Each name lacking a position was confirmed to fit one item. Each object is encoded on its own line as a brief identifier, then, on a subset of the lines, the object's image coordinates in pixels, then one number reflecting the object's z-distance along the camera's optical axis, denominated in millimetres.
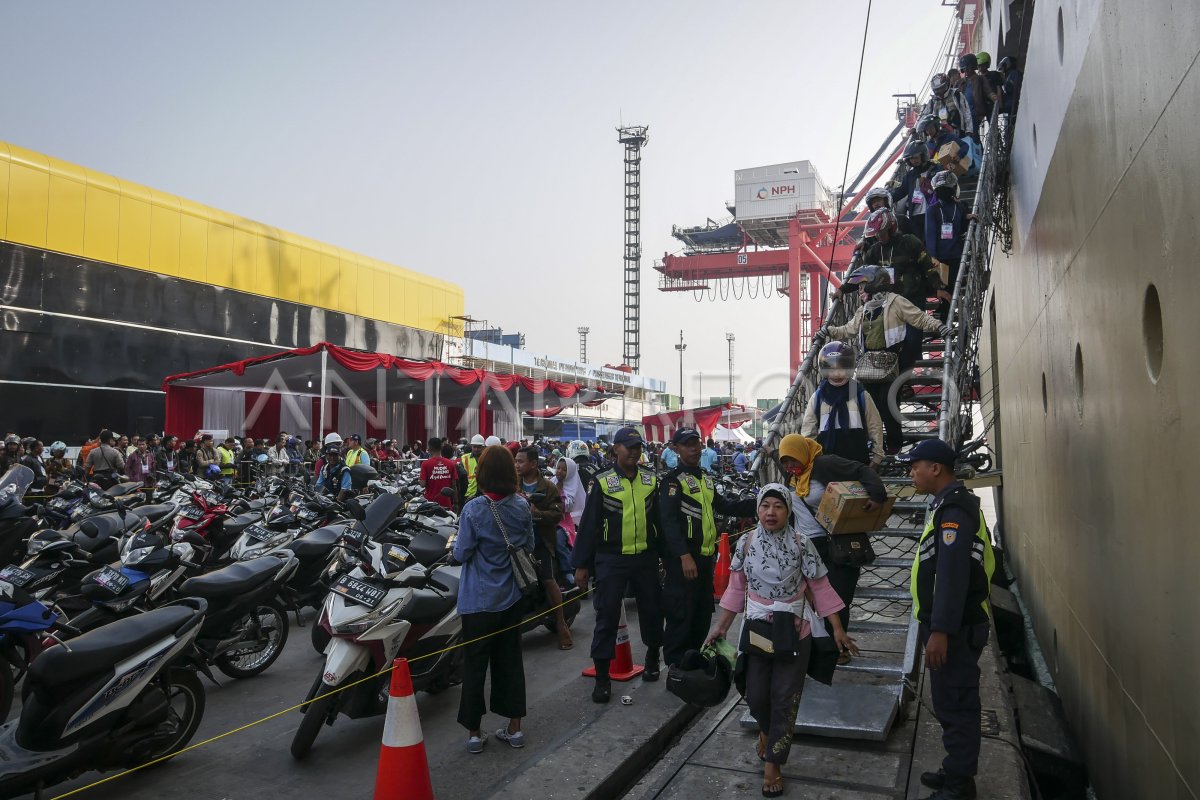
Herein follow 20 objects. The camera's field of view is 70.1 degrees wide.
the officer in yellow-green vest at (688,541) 5703
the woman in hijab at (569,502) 8328
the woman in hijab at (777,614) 4133
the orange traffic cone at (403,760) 3953
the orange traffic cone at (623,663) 6219
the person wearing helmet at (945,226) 8867
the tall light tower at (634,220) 64875
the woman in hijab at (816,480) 4961
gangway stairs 4809
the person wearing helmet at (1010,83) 8547
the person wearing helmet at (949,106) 10141
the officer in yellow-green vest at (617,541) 5789
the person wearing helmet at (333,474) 10688
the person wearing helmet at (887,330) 7387
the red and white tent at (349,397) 20641
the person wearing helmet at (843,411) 6172
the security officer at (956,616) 3752
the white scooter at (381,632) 4793
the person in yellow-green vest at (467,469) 11470
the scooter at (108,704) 3861
